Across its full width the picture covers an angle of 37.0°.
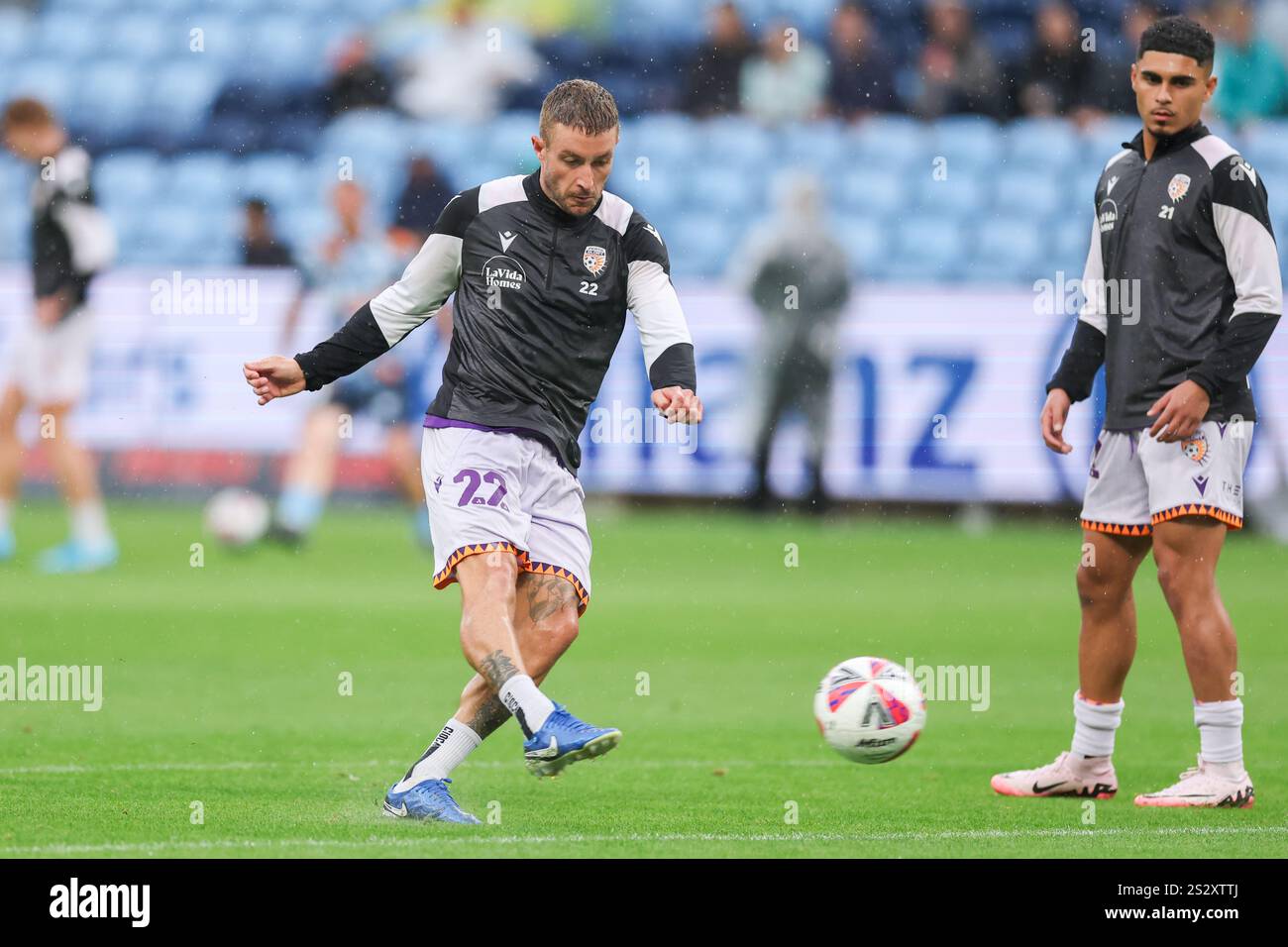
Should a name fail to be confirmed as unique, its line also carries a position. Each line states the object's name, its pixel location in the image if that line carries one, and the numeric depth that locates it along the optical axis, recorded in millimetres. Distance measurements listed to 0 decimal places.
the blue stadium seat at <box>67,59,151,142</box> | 19672
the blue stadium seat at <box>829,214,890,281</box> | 17812
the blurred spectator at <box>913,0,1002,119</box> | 18422
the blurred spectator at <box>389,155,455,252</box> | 16422
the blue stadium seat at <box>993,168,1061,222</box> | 18250
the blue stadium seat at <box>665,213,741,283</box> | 18172
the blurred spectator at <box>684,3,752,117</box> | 18547
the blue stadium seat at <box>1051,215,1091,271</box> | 17672
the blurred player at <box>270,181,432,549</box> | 14234
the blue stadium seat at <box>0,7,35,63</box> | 20047
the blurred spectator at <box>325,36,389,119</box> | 18938
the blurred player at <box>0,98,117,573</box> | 12703
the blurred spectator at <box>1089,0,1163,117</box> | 18188
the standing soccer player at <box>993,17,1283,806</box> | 6250
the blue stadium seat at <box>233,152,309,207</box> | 18688
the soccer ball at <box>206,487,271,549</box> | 13969
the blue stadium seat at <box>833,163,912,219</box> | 18469
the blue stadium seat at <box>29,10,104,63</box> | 20062
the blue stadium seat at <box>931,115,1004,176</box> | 18453
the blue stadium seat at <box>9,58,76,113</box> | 19703
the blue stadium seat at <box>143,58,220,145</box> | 19438
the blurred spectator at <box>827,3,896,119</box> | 18484
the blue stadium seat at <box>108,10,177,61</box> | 20078
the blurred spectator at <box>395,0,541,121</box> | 18844
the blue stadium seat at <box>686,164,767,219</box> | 18453
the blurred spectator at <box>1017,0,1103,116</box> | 18188
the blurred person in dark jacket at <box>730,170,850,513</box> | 16125
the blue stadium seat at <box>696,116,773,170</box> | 18578
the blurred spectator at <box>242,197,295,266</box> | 16562
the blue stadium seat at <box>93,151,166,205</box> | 18859
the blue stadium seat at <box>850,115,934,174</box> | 18609
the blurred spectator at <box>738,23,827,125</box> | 18422
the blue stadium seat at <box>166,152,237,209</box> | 18781
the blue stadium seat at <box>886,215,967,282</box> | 17719
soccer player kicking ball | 5730
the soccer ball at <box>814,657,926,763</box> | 6023
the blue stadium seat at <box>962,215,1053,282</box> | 17484
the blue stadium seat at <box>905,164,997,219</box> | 18422
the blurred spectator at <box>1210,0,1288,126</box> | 17969
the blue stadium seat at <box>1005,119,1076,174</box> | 18281
